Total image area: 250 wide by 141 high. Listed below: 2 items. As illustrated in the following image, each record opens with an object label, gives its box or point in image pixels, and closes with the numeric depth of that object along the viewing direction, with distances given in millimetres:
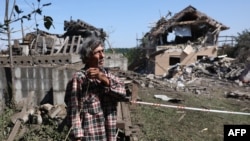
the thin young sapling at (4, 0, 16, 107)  7087
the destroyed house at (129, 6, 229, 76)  25750
